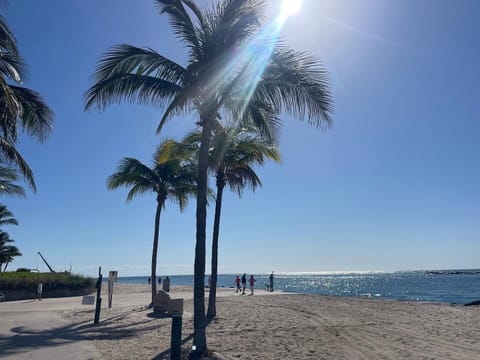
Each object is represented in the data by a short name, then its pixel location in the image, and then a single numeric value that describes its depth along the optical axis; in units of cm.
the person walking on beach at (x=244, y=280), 3474
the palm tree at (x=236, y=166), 1520
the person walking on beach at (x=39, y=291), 2750
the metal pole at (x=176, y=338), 788
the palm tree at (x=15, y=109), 964
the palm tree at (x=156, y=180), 2173
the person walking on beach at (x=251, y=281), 3331
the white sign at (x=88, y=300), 1731
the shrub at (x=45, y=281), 2891
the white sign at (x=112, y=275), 1825
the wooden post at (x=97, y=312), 1522
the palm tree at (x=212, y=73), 955
